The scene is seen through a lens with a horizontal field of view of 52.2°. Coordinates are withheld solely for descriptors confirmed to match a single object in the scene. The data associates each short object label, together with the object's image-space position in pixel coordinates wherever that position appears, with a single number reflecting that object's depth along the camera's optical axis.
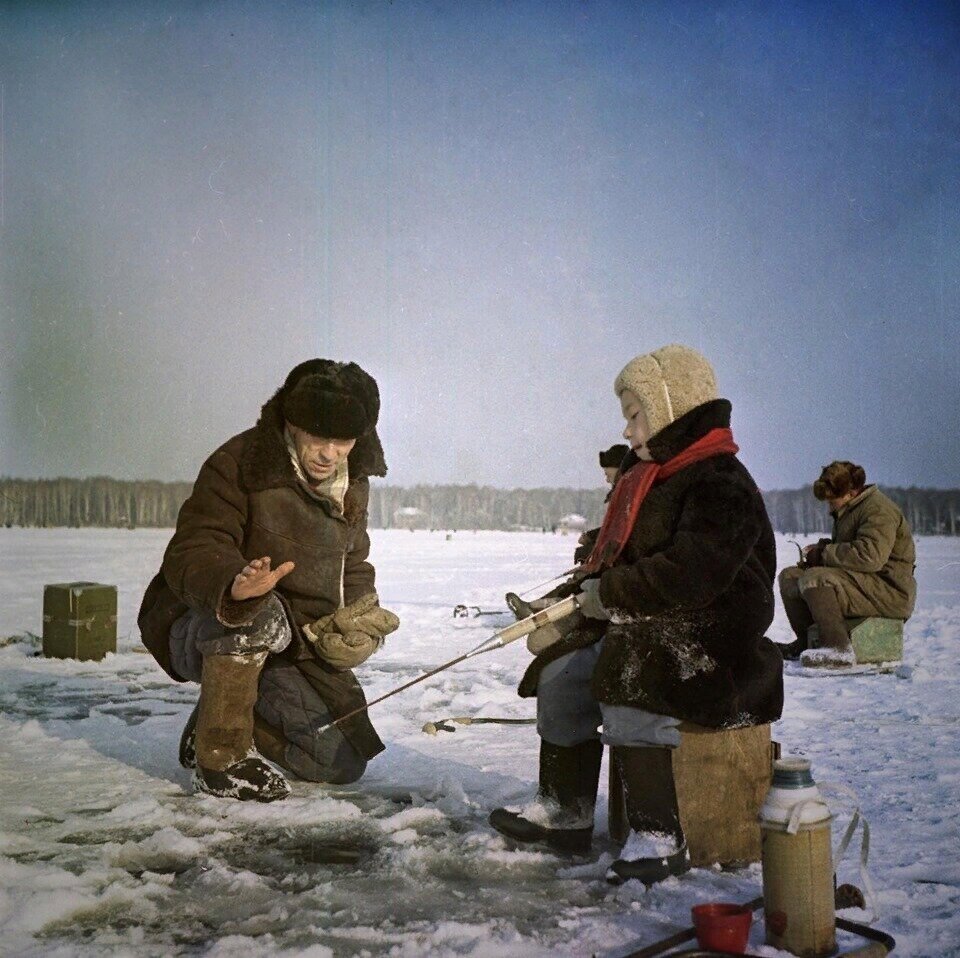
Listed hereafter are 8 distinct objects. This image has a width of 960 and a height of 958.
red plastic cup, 2.13
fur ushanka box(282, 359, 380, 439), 3.84
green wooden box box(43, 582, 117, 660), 7.30
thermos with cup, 2.24
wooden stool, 2.91
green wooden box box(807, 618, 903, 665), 7.38
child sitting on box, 2.85
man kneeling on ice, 3.62
